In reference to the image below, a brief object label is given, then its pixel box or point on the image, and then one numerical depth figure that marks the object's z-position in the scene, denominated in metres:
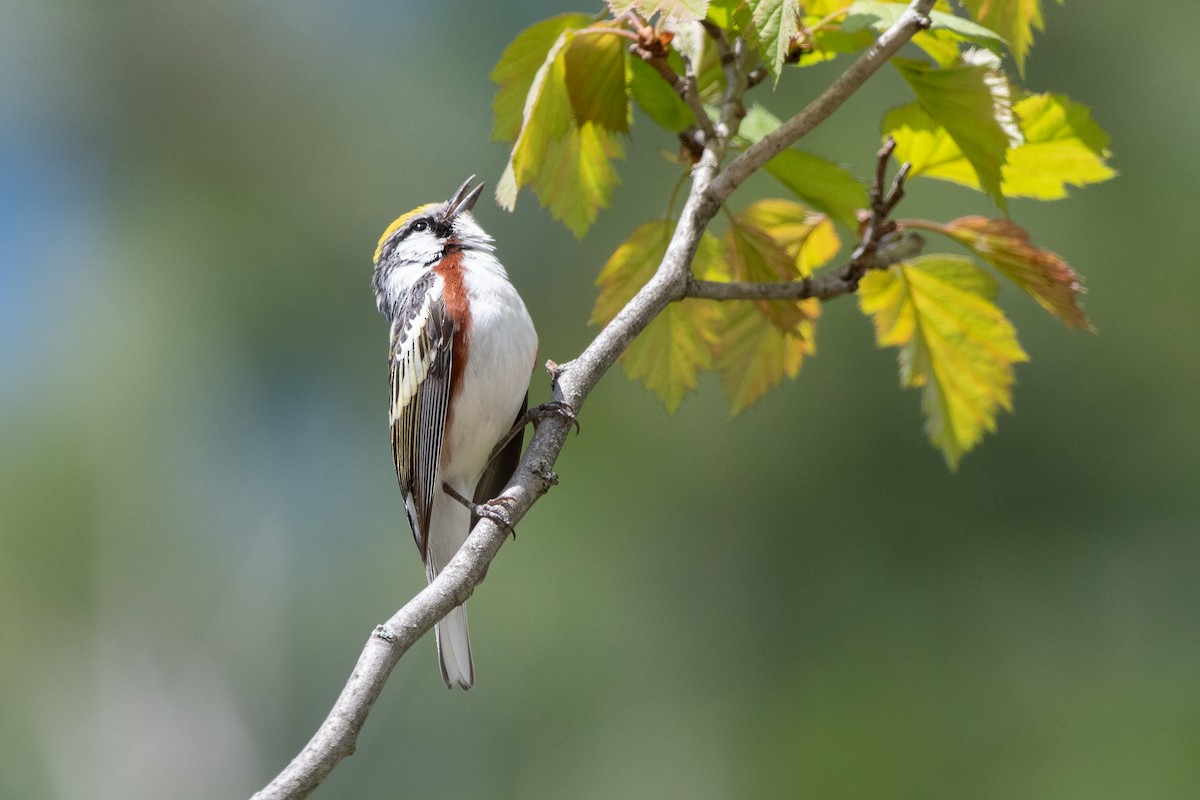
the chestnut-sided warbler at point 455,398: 6.28
